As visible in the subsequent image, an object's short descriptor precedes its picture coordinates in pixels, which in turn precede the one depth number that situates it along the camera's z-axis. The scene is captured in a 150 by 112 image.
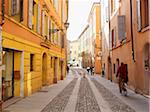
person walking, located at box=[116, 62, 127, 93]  8.73
